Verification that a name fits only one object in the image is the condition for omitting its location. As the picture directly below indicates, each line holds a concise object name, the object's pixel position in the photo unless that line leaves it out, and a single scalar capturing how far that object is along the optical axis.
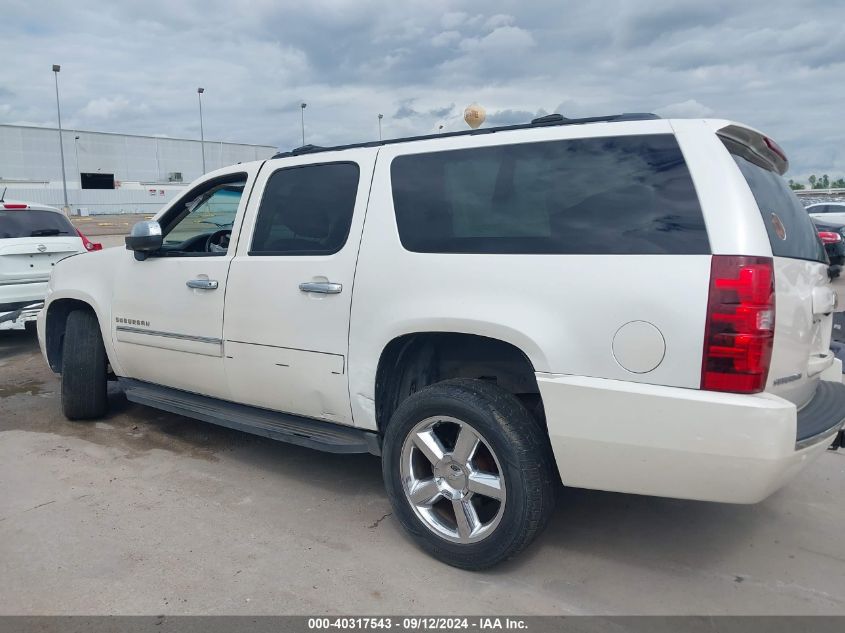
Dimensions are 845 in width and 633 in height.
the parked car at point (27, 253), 7.54
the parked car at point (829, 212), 17.81
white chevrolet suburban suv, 2.52
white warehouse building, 63.03
